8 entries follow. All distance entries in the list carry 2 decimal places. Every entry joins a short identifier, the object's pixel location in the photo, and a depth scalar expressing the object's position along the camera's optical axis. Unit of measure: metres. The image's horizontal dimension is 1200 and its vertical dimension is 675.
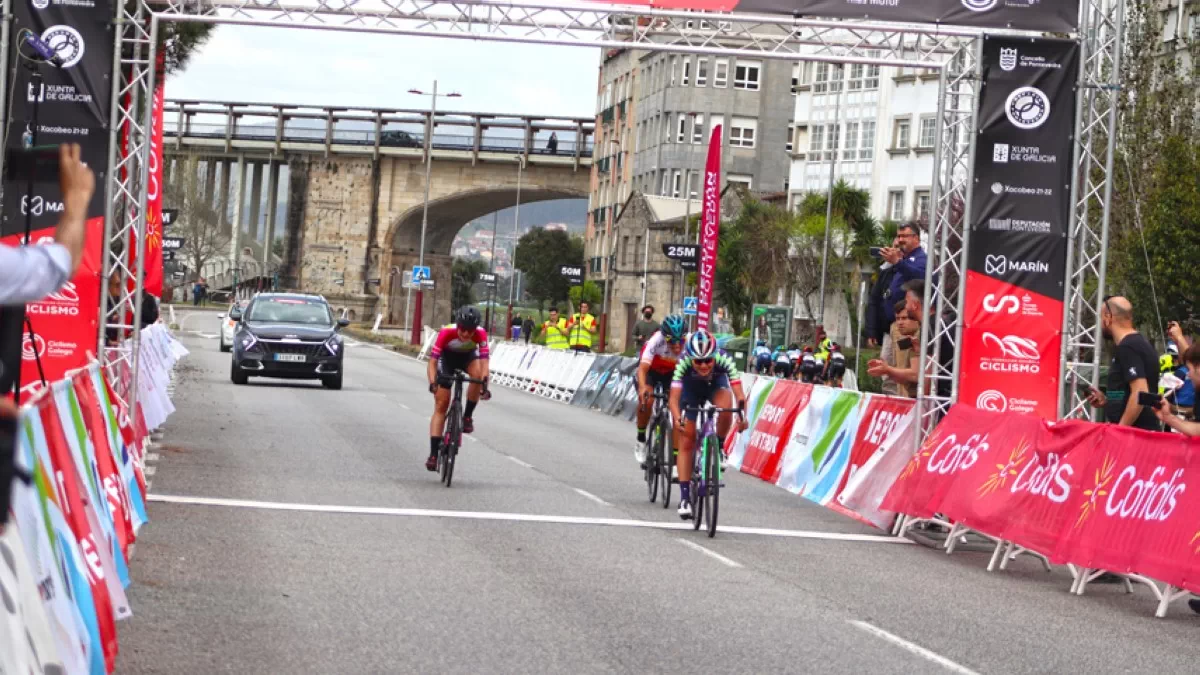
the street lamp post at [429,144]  99.00
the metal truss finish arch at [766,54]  17.00
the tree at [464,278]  172.34
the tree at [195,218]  108.38
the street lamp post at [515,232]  78.44
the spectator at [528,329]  75.94
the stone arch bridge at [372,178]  104.31
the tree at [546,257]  156.50
